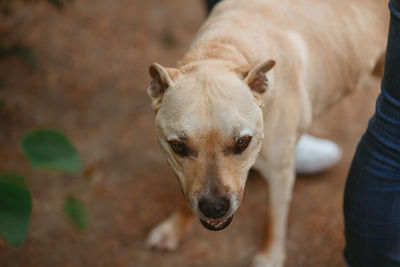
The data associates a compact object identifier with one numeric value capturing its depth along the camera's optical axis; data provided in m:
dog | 2.08
